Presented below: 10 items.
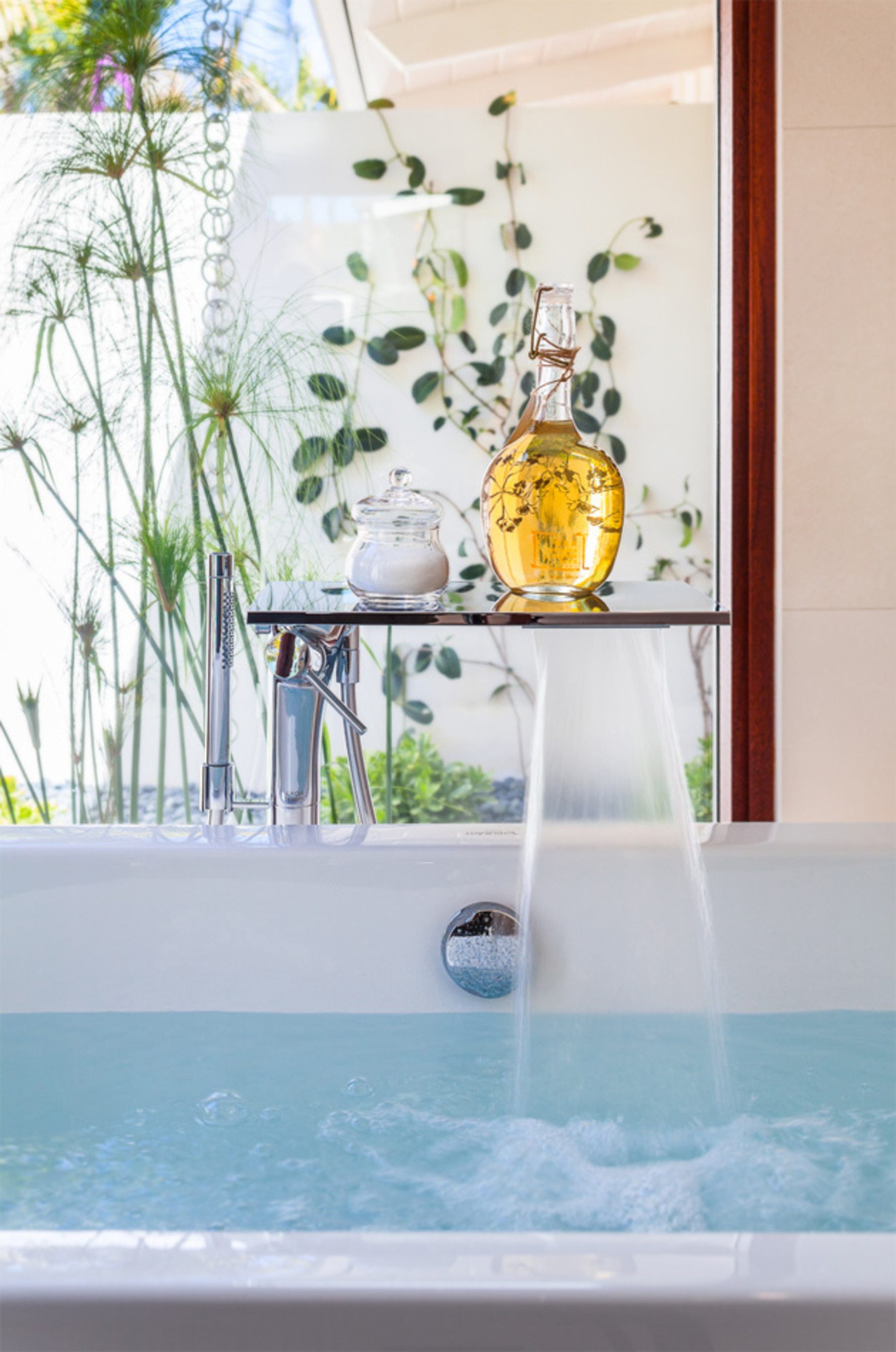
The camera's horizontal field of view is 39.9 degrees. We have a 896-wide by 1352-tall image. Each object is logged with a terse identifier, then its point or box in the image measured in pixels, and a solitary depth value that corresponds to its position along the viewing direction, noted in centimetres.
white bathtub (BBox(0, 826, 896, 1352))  152
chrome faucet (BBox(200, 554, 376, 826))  153
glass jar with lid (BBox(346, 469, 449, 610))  152
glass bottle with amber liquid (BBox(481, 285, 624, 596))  148
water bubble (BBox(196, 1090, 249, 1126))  130
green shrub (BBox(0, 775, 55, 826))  234
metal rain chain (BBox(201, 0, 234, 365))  222
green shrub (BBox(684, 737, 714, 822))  233
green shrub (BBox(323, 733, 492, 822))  235
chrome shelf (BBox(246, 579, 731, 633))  142
